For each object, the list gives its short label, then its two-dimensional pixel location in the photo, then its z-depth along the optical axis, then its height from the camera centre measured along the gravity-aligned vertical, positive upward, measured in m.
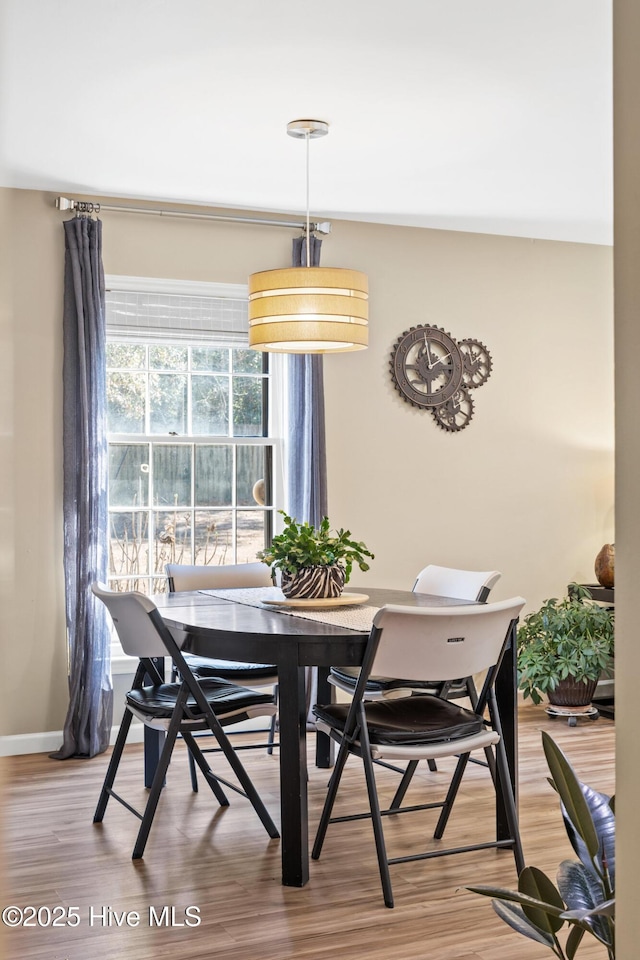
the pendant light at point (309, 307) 3.47 +0.59
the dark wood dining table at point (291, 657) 2.94 -0.59
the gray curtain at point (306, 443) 5.07 +0.13
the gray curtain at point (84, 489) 4.61 -0.10
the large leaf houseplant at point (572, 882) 1.43 -0.64
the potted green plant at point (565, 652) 5.17 -1.01
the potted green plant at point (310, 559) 3.68 -0.35
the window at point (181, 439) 4.98 +0.15
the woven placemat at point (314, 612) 3.22 -0.53
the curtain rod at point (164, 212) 4.67 +1.30
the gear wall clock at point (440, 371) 5.42 +0.55
